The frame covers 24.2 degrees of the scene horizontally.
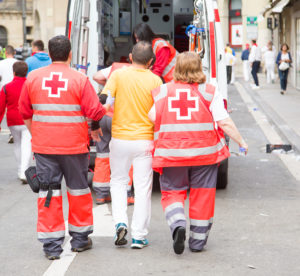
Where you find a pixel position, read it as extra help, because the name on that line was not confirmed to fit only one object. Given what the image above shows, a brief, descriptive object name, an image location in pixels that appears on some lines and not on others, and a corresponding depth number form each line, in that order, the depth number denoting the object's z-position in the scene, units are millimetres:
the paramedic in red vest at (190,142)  5438
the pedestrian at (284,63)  22734
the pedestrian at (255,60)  25866
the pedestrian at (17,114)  8914
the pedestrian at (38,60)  11117
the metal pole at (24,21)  30234
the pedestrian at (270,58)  28047
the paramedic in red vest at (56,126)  5418
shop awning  23906
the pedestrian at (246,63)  31016
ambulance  7926
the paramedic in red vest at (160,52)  7977
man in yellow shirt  5668
